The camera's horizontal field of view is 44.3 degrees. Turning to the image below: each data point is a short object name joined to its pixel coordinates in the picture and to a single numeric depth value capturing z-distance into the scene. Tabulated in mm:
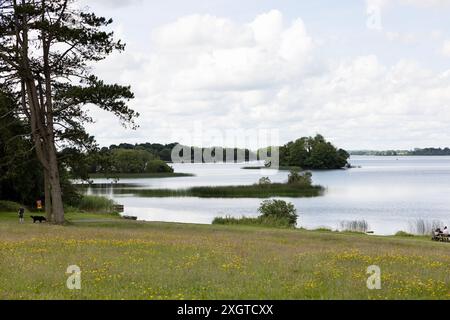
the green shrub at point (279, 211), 53656
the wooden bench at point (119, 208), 73375
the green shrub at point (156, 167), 194375
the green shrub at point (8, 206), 58138
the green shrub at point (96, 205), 72850
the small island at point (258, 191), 100312
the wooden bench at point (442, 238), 39438
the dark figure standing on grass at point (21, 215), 42088
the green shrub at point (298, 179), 114575
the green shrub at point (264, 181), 110850
